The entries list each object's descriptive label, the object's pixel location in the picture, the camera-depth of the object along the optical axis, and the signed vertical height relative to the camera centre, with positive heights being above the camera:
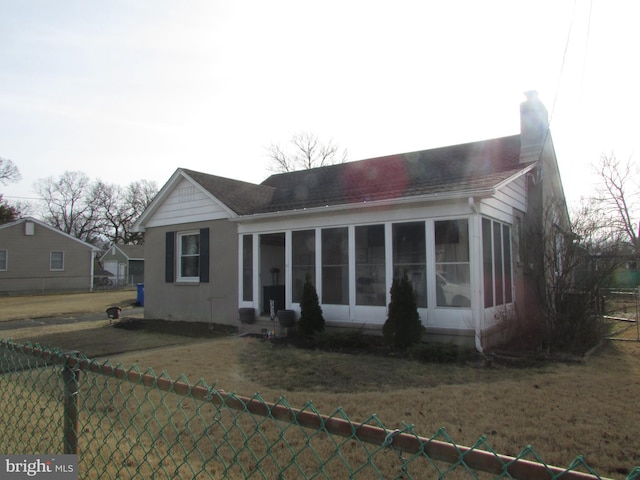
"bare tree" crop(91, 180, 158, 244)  54.44 +8.14
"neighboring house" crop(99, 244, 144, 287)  44.00 +0.98
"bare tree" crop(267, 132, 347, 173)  34.19 +8.93
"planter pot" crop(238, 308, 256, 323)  10.96 -1.14
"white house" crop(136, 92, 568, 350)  8.52 +0.76
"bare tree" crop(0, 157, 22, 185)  43.28 +10.28
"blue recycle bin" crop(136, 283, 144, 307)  20.53 -1.15
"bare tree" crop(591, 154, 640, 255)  28.01 +4.47
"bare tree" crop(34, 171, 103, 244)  53.69 +7.23
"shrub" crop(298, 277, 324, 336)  9.48 -0.97
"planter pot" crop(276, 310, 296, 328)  10.09 -1.12
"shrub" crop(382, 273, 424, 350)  8.12 -0.96
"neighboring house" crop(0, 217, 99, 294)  28.84 +0.91
